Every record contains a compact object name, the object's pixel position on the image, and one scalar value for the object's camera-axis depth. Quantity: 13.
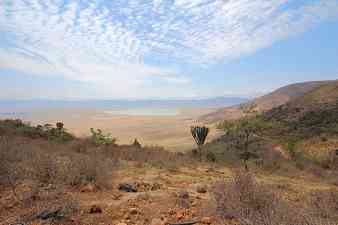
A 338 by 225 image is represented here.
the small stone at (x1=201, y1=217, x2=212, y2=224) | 4.60
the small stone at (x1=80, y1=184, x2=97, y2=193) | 6.68
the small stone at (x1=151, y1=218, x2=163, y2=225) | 4.67
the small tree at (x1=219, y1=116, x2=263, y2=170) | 19.77
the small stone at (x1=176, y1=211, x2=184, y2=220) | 4.90
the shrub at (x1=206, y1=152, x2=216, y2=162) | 18.10
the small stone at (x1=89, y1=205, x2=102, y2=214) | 5.24
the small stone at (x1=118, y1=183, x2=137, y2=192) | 7.24
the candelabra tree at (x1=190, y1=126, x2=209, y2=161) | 20.57
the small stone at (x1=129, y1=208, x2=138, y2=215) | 5.19
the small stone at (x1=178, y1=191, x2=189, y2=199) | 6.32
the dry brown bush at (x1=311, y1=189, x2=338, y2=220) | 4.48
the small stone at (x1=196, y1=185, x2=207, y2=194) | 7.32
